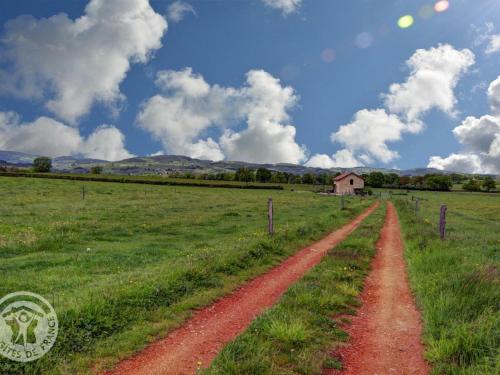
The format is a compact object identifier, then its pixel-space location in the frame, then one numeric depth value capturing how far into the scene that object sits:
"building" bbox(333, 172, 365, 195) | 104.56
